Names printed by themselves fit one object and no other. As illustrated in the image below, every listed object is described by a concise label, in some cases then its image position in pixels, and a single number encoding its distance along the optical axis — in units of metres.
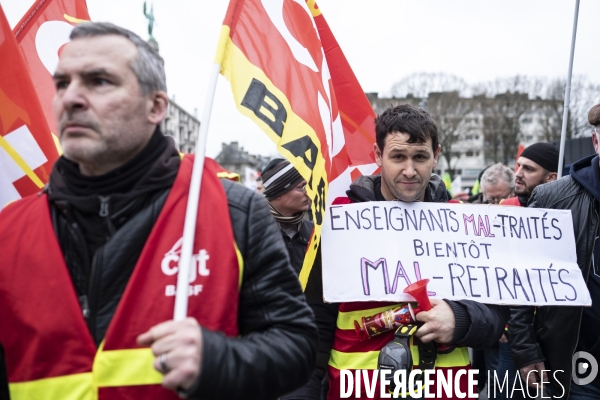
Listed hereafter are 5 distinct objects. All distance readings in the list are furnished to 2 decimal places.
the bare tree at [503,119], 46.84
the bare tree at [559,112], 37.53
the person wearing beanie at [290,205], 4.22
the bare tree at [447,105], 48.06
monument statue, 60.12
